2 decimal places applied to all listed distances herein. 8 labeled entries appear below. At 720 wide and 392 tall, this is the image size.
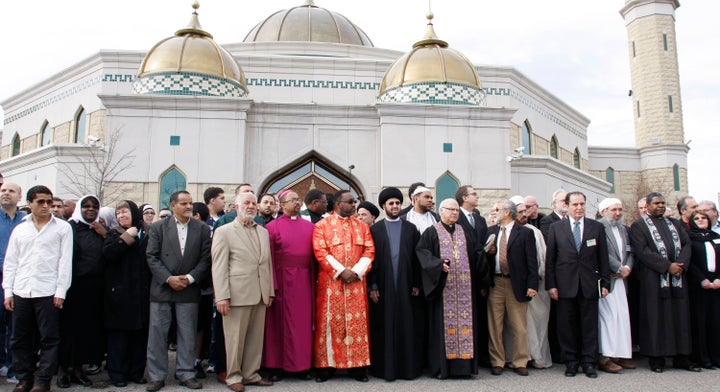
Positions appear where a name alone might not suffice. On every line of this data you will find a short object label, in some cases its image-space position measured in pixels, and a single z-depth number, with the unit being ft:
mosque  38.88
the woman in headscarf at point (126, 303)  15.23
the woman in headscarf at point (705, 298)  17.89
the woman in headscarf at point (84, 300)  15.16
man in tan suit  14.88
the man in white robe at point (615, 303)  17.04
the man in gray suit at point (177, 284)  14.97
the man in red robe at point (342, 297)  15.71
